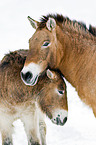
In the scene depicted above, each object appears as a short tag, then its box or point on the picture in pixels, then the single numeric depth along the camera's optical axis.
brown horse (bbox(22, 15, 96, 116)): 8.25
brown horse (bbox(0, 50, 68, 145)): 9.90
